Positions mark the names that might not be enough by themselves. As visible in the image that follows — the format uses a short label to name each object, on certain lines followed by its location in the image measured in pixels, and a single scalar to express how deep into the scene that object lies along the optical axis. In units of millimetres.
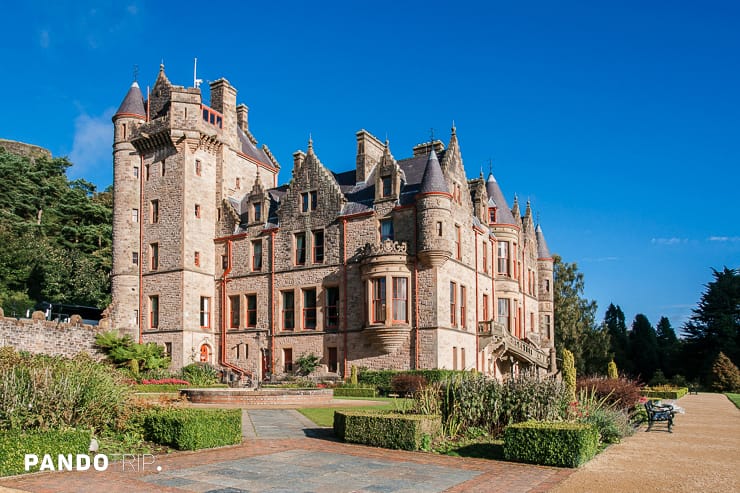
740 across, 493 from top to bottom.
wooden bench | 18953
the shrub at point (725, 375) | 49969
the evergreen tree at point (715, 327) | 56500
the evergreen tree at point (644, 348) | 66938
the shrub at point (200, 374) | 37166
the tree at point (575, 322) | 58656
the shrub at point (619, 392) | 21281
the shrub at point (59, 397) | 12258
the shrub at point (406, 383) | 28455
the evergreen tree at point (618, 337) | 66938
